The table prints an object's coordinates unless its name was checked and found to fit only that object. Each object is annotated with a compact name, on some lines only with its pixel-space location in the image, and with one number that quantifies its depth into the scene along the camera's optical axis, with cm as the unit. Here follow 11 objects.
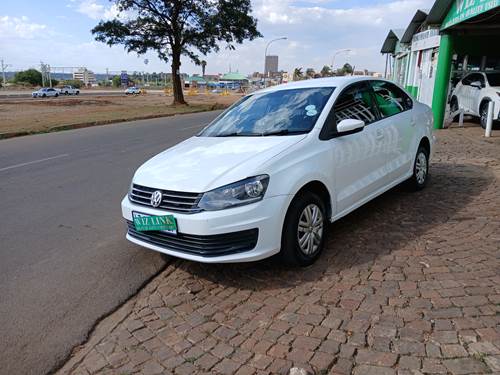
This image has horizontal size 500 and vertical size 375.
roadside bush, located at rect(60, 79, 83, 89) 10287
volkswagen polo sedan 355
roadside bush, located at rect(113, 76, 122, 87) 12225
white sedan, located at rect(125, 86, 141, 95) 7088
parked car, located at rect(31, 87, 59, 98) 5729
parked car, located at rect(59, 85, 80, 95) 6594
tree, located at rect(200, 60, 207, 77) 3291
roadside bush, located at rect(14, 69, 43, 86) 10619
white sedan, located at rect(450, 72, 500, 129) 1280
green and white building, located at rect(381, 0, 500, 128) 1195
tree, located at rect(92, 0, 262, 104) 2998
